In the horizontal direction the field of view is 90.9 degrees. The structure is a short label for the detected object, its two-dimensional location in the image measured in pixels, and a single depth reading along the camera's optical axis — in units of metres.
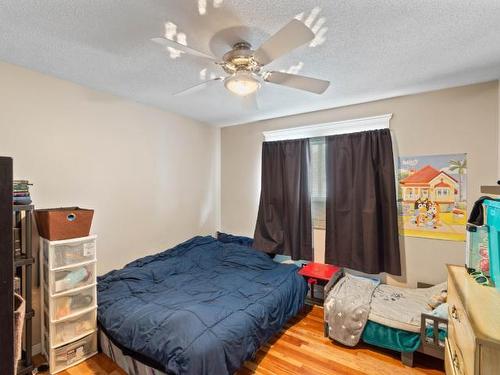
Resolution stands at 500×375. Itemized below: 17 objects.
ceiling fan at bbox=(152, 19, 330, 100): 1.26
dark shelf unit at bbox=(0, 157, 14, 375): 0.59
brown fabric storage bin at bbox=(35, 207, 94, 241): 1.87
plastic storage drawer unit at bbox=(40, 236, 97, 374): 1.85
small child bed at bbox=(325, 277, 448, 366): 1.83
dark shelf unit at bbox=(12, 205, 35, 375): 1.75
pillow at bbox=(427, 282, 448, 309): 2.03
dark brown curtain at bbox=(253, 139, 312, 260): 3.14
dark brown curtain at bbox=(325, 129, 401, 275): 2.61
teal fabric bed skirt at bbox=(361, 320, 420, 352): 1.94
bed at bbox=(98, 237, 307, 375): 1.57
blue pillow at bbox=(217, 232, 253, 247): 3.52
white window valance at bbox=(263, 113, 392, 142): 2.76
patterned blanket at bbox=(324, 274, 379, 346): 2.12
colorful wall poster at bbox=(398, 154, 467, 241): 2.36
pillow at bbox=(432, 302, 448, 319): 1.80
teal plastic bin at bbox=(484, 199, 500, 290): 1.09
